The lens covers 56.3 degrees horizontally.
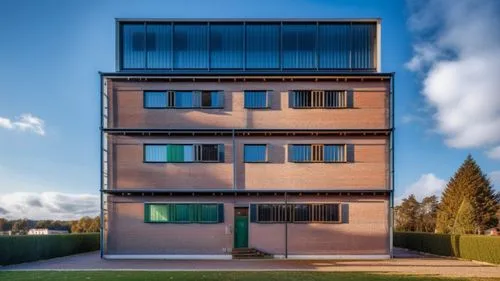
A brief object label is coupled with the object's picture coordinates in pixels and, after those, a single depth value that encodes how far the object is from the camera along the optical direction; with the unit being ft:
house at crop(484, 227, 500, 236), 194.62
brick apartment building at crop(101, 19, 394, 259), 89.56
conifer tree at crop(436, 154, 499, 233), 196.85
